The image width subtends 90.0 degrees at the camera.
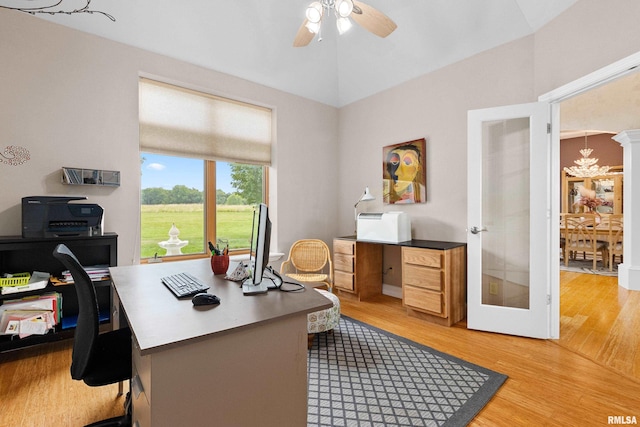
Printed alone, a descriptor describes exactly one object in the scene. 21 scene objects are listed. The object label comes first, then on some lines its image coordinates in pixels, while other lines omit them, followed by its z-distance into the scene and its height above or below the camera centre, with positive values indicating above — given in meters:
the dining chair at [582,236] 5.87 -0.55
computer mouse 1.35 -0.38
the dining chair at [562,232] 6.42 -0.48
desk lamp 3.97 +0.15
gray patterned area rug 1.82 -1.16
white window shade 3.30 +0.97
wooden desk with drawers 3.10 -0.71
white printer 3.55 -0.20
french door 2.79 -0.12
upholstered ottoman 2.65 -0.94
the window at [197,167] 3.38 +0.51
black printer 2.43 -0.05
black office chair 1.39 -0.60
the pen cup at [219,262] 1.99 -0.32
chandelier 7.00 +0.89
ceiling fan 2.12 +1.40
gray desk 1.04 -0.53
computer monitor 1.48 -0.19
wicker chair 4.10 -0.60
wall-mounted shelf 2.72 +0.30
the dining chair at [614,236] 5.59 -0.49
